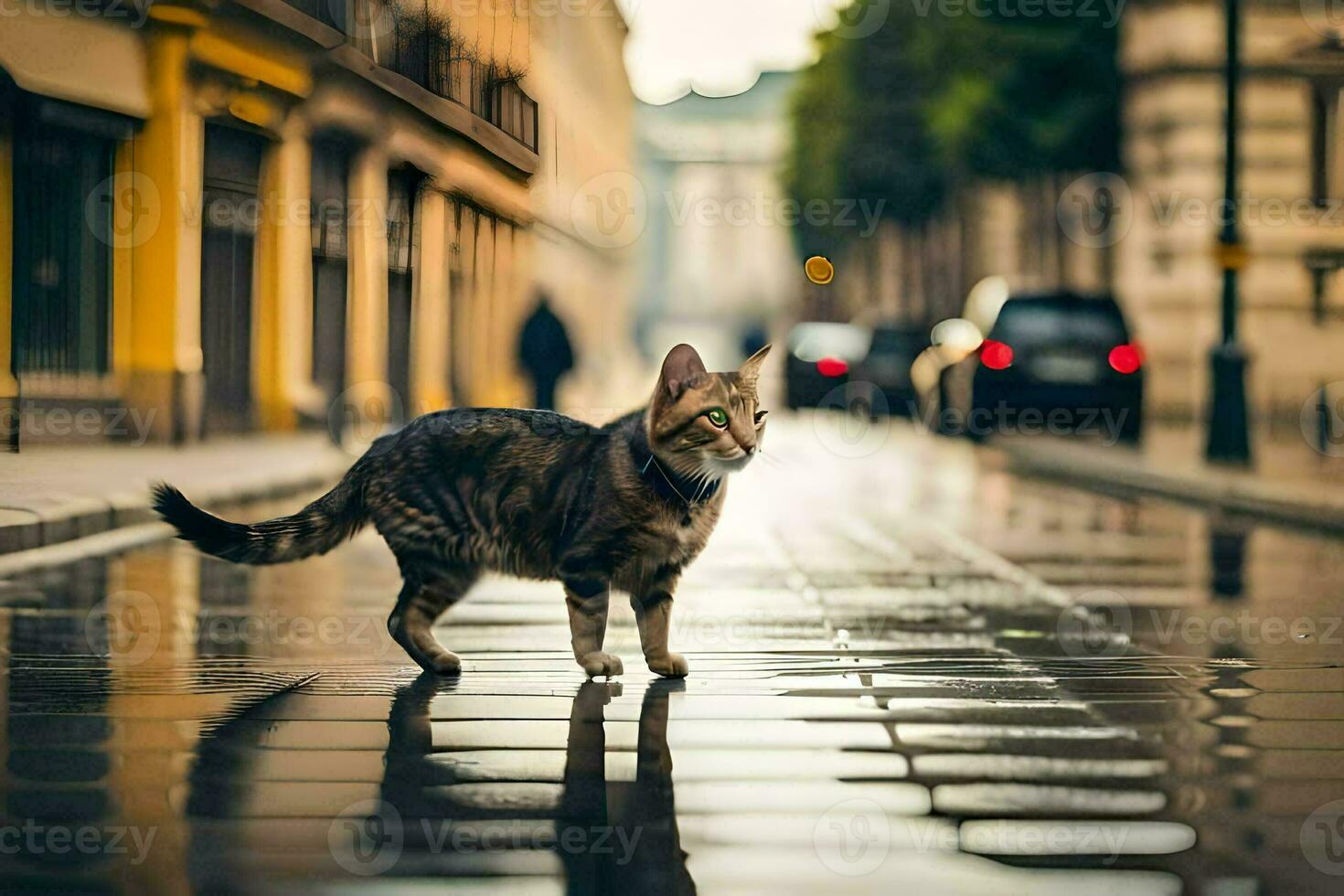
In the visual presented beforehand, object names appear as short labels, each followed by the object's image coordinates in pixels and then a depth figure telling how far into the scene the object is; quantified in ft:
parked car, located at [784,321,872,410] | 113.60
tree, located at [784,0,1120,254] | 106.73
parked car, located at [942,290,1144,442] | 76.64
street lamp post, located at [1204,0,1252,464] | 65.00
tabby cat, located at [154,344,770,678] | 22.70
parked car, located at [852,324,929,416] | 112.78
